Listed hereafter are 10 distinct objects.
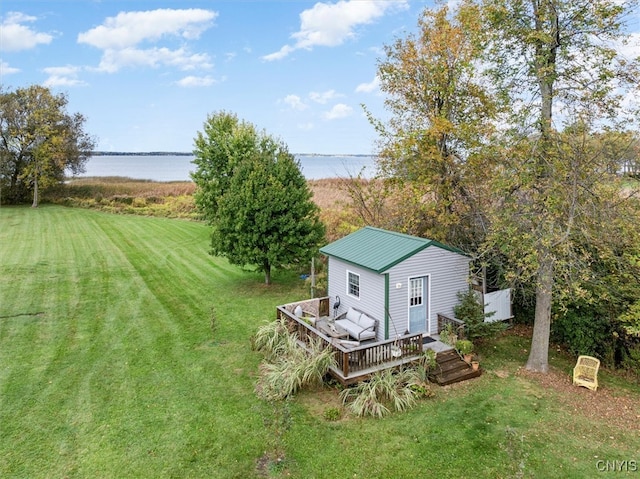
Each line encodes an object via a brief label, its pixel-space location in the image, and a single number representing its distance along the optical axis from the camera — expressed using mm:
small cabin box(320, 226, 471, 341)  10297
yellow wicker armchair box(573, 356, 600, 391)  8828
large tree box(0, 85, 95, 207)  35375
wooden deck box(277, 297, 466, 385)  8680
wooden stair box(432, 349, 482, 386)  9162
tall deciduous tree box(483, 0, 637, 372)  8812
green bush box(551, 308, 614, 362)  9758
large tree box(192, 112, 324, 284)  14953
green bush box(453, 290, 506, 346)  10625
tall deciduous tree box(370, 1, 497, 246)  13719
